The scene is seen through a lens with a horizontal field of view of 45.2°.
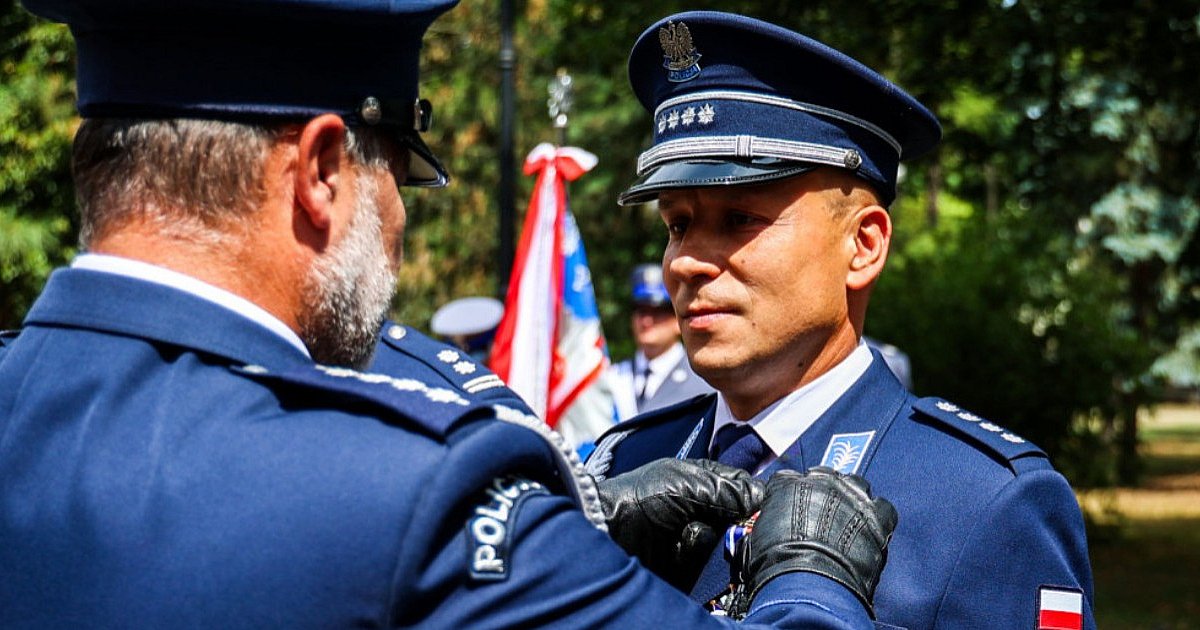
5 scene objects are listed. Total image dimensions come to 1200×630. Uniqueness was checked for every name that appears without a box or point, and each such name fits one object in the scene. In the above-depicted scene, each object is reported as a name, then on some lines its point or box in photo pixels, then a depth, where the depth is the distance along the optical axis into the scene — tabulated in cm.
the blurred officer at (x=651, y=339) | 923
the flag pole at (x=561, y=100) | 764
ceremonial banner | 739
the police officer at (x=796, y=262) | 258
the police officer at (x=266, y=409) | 156
